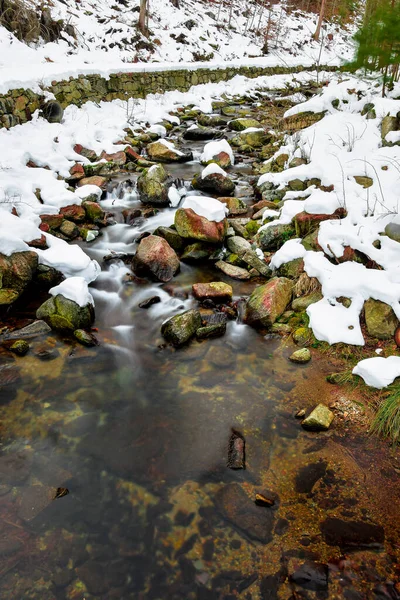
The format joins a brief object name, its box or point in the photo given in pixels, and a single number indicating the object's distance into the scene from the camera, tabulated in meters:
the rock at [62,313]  4.37
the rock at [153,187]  7.52
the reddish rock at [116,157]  8.94
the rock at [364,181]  5.62
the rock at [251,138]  10.99
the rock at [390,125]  6.23
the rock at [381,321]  4.00
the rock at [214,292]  5.01
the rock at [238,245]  5.80
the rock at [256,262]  5.43
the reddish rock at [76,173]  7.84
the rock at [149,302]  5.06
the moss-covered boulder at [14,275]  4.57
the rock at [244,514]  2.58
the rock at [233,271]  5.46
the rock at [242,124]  12.36
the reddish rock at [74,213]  6.60
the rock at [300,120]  8.58
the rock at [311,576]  2.28
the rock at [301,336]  4.25
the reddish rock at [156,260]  5.47
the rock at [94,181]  7.74
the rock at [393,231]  4.47
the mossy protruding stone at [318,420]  3.27
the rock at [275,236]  5.73
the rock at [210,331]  4.43
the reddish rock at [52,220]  6.18
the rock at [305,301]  4.55
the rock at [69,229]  6.33
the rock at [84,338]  4.29
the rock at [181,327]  4.33
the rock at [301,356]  4.01
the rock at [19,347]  4.04
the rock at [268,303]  4.55
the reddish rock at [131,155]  9.27
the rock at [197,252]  5.78
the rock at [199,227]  5.74
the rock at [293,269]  5.04
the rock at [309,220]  5.39
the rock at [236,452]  3.06
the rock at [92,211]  6.88
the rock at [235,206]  7.06
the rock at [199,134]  11.66
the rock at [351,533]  2.48
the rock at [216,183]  7.87
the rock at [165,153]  9.67
